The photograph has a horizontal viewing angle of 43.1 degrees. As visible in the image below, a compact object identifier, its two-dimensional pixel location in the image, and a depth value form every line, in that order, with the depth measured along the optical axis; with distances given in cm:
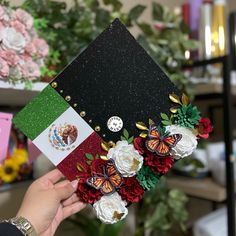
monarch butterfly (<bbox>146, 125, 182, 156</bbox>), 61
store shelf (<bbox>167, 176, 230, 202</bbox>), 104
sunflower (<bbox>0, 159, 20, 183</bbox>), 94
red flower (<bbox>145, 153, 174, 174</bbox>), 62
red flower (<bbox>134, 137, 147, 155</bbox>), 63
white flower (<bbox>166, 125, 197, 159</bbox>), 61
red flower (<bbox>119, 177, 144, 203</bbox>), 64
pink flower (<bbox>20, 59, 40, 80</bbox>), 71
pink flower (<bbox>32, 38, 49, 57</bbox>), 77
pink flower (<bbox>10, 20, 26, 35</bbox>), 72
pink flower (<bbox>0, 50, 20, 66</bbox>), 68
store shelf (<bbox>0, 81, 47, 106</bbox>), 68
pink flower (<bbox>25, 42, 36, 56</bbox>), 74
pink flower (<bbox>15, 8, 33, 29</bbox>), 73
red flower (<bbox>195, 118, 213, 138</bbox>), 64
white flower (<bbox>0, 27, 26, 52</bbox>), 68
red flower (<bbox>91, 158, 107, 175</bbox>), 63
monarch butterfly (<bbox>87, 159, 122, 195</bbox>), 62
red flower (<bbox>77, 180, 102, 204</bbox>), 64
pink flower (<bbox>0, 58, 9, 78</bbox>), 66
